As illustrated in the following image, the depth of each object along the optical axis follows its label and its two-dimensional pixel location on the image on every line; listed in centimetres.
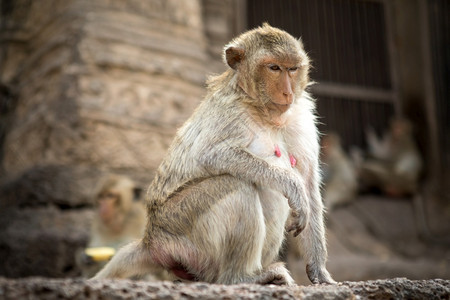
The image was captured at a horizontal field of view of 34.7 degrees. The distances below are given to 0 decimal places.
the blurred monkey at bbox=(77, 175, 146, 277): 667
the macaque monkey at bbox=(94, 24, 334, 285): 334
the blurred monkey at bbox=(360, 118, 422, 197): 1014
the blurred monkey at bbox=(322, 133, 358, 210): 987
